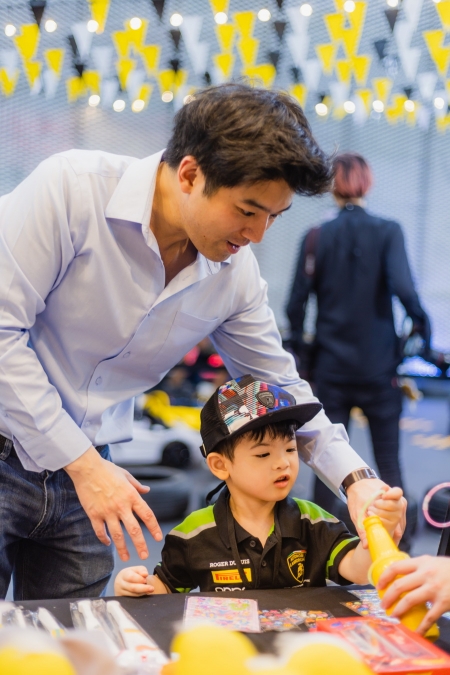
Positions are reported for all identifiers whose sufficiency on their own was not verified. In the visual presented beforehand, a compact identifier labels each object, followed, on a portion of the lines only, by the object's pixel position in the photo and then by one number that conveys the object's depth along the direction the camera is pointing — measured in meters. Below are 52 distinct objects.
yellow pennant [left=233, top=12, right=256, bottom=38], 5.33
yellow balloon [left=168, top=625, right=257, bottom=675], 0.76
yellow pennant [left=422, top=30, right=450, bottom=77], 5.31
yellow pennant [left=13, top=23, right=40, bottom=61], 5.21
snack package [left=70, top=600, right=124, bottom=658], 1.07
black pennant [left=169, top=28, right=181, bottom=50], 5.65
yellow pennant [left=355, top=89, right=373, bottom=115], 7.24
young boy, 1.63
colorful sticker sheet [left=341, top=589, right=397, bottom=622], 1.30
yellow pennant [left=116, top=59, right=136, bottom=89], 6.53
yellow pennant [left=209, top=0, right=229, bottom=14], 4.85
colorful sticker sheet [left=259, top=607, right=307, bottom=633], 1.21
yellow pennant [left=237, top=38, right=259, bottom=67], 5.47
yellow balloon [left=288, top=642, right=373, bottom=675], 0.76
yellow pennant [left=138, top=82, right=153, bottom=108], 7.51
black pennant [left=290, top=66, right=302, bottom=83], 6.98
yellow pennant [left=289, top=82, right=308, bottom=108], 7.18
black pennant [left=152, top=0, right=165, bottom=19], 4.86
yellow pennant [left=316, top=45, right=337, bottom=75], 5.55
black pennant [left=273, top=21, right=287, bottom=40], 5.49
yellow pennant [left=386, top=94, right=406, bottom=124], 7.80
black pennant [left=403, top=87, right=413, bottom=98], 7.29
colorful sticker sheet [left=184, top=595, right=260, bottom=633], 1.19
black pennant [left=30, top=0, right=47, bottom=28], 4.76
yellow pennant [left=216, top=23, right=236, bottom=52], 5.45
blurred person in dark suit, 3.46
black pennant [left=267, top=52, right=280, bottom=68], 6.20
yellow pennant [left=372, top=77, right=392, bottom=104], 7.00
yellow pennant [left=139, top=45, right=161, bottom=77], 5.80
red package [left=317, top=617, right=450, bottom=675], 0.98
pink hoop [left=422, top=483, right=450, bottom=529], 1.44
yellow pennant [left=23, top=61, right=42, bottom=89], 5.81
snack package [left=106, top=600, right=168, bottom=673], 0.99
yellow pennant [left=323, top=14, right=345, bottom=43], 5.18
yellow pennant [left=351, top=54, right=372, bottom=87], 6.00
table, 1.15
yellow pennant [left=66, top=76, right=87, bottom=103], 6.97
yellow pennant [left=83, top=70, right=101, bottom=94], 7.15
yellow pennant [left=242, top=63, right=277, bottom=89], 6.31
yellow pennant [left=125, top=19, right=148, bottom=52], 5.66
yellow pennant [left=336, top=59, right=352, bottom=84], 6.32
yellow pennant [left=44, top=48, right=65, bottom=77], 5.85
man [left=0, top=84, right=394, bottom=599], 1.43
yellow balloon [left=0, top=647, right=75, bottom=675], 0.70
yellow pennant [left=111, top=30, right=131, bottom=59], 5.70
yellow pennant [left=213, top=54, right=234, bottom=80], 5.85
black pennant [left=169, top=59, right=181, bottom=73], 6.63
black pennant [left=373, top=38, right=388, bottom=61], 5.86
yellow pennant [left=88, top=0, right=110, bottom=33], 4.83
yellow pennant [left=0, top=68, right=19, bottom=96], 6.70
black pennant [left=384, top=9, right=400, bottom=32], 5.12
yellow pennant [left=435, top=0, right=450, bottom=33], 4.76
